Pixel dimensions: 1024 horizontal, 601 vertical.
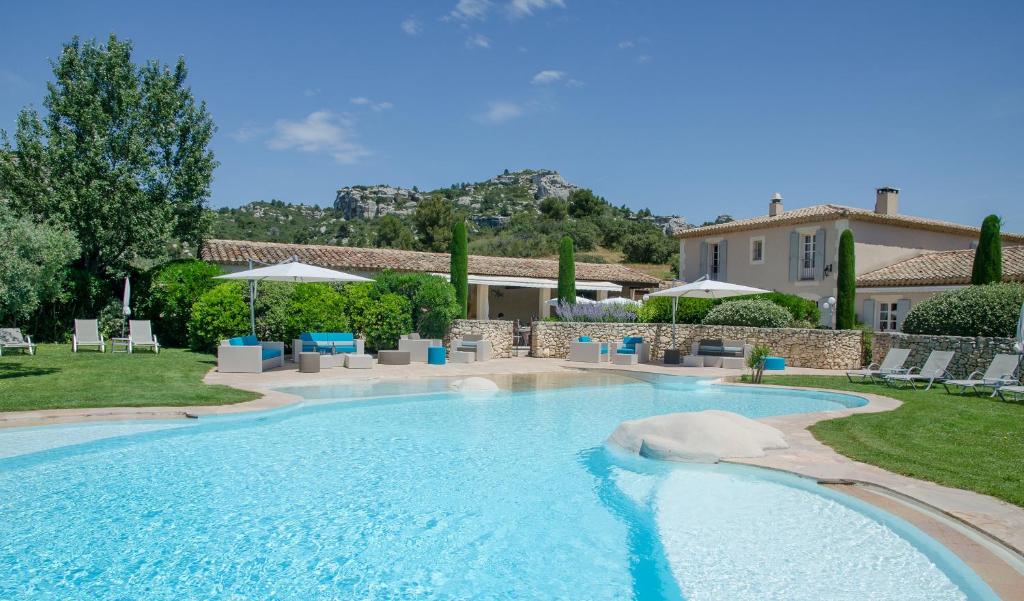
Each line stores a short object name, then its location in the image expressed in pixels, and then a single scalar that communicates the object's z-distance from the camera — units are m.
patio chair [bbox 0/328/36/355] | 18.03
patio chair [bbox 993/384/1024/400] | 13.47
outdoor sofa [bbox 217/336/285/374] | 16.61
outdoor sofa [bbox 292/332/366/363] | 19.23
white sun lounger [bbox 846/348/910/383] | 17.09
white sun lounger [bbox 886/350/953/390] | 16.22
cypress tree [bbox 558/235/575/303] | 28.27
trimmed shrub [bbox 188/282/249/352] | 20.00
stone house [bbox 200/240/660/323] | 30.20
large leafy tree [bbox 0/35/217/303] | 22.95
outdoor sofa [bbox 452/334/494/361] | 22.22
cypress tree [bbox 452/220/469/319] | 25.81
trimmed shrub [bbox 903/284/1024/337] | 18.31
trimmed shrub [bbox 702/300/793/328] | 24.45
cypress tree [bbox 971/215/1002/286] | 23.83
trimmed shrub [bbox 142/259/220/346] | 22.19
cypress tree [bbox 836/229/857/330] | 25.48
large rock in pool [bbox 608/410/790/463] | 8.78
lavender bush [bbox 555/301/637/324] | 25.88
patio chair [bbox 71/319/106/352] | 19.33
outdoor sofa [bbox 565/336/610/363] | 23.27
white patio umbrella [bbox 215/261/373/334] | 17.67
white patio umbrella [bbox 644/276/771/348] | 22.08
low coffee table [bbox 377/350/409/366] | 20.34
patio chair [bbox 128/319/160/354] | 19.62
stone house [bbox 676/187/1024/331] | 29.33
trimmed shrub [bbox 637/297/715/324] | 26.38
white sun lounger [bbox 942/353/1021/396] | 14.48
